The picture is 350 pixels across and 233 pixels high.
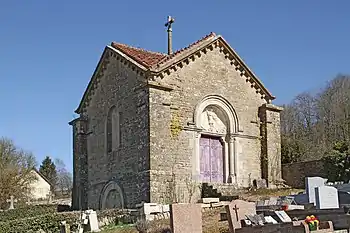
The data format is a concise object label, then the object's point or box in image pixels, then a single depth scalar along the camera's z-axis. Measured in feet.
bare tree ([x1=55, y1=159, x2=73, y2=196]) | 261.05
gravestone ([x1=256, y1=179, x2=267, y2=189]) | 92.58
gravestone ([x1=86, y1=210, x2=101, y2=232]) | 67.92
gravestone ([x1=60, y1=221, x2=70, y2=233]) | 67.04
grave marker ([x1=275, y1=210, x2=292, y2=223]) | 46.93
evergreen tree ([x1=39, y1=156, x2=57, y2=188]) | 256.48
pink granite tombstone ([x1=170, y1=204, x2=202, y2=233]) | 49.19
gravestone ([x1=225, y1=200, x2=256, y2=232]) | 49.32
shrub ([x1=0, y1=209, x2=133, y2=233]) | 71.97
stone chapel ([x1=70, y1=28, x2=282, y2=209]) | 83.20
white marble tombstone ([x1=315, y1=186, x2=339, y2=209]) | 53.83
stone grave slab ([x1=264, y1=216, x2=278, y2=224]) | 46.72
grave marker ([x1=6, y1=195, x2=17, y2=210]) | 130.23
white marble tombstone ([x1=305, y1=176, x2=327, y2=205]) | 59.21
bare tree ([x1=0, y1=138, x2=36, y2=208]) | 160.86
